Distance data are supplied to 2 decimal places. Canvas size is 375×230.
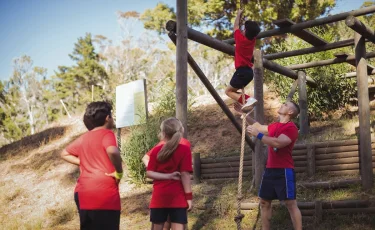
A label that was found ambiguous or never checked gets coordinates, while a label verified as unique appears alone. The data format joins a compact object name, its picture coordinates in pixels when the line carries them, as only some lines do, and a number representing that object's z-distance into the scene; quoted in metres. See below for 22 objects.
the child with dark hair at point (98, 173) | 3.77
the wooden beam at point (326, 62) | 8.35
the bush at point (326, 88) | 12.16
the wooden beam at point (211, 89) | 6.00
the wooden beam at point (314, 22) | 6.40
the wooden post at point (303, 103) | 10.23
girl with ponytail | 4.31
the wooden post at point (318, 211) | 6.30
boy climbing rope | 5.68
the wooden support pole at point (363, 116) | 6.92
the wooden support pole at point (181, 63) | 5.77
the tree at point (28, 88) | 45.13
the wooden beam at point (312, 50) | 7.82
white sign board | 10.65
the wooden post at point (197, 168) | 9.07
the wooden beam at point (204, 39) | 5.87
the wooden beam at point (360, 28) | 6.42
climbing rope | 5.00
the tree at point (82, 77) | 36.14
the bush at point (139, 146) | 9.93
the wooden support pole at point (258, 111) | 7.21
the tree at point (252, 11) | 17.80
